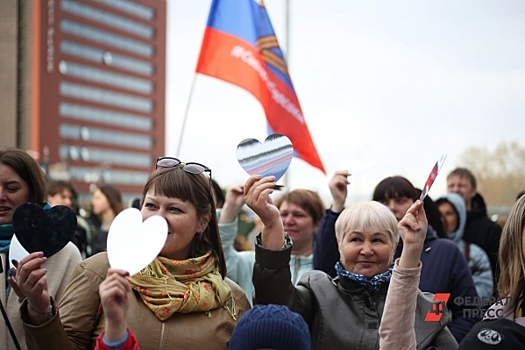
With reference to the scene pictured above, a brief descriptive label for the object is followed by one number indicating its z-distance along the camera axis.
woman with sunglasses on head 2.66
